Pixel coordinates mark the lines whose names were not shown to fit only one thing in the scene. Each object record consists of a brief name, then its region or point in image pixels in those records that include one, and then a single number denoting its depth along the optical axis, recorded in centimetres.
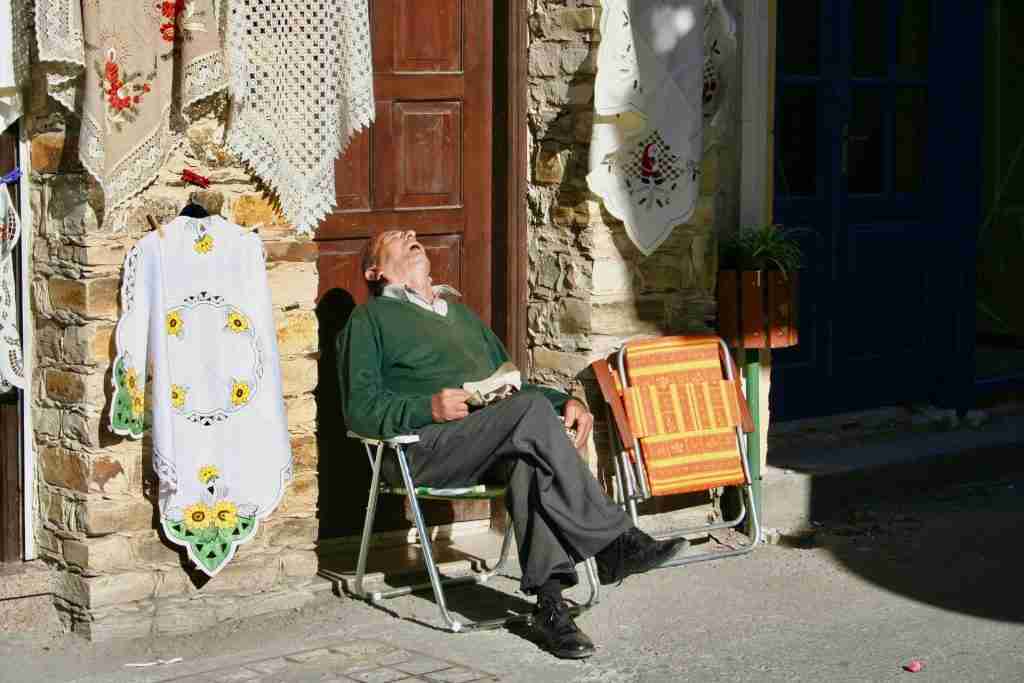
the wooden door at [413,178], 719
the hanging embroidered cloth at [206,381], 615
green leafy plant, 783
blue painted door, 893
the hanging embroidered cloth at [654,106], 730
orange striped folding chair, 736
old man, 625
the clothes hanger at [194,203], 628
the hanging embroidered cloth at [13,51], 609
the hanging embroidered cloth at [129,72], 593
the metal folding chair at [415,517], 639
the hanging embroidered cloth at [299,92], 636
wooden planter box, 775
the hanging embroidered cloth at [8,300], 630
